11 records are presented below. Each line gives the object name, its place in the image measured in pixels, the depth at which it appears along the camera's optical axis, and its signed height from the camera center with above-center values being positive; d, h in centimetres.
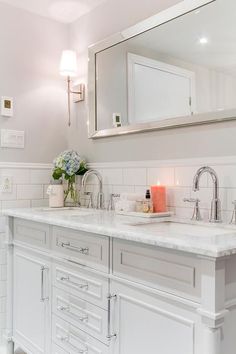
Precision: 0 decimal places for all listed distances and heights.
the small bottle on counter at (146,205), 187 -13
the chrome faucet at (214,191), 164 -5
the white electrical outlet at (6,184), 248 -3
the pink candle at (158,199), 190 -10
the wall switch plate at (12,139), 248 +29
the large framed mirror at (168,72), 170 +59
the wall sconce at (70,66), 256 +80
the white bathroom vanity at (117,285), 114 -42
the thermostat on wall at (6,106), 247 +50
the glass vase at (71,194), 255 -10
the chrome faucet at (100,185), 237 -3
